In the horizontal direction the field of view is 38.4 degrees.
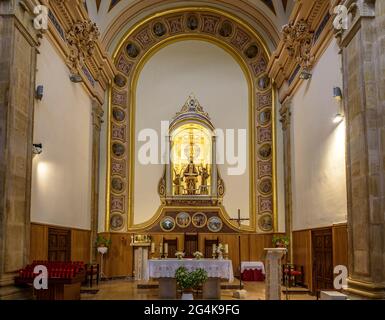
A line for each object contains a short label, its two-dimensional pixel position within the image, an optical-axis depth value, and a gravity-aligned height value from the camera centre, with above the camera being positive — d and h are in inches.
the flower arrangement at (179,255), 480.6 -17.0
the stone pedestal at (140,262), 648.2 -31.5
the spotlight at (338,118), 428.4 +91.1
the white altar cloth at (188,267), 461.4 -26.3
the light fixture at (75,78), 531.8 +150.9
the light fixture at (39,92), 426.3 +110.3
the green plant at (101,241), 638.5 -6.2
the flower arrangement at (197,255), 484.7 -17.2
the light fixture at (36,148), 412.5 +65.6
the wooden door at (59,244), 475.2 -7.8
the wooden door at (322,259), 471.5 -21.4
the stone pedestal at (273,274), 407.5 -28.5
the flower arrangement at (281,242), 623.0 -7.8
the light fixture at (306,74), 526.3 +151.8
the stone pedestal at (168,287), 466.6 -43.3
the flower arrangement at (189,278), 393.1 -30.2
